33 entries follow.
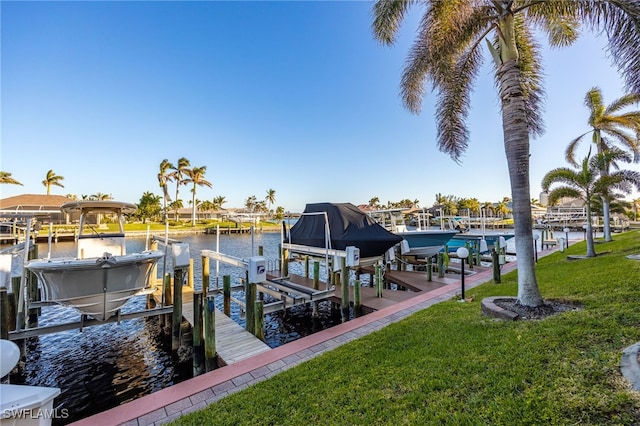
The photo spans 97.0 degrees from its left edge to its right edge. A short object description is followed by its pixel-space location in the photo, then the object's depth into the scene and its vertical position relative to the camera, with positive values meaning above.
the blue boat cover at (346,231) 10.04 -0.35
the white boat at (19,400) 1.66 -1.05
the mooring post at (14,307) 6.16 -1.73
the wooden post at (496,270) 9.86 -1.77
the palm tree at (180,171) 55.28 +10.70
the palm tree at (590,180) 11.77 +1.59
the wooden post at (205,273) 9.73 -1.65
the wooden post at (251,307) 6.54 -1.96
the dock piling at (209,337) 5.43 -2.17
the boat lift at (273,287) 7.03 -2.04
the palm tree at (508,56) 4.93 +3.70
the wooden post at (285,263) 11.60 -1.63
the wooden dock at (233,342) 5.48 -2.52
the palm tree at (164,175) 54.31 +9.88
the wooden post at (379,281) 9.04 -1.90
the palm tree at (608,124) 14.85 +5.09
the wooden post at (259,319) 6.38 -2.18
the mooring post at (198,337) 5.98 -2.40
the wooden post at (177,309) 7.07 -2.11
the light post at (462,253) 7.48 -0.88
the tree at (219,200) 78.94 +6.95
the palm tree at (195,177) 56.12 +9.50
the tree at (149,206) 57.53 +4.21
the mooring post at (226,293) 7.75 -1.89
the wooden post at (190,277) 10.60 -2.02
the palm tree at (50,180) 54.88 +9.37
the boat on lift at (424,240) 14.21 -0.98
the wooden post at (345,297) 7.98 -2.14
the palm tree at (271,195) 93.06 +9.35
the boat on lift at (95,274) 5.67 -0.98
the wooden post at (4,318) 5.26 -1.70
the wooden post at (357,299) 8.15 -2.24
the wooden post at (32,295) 8.35 -2.07
